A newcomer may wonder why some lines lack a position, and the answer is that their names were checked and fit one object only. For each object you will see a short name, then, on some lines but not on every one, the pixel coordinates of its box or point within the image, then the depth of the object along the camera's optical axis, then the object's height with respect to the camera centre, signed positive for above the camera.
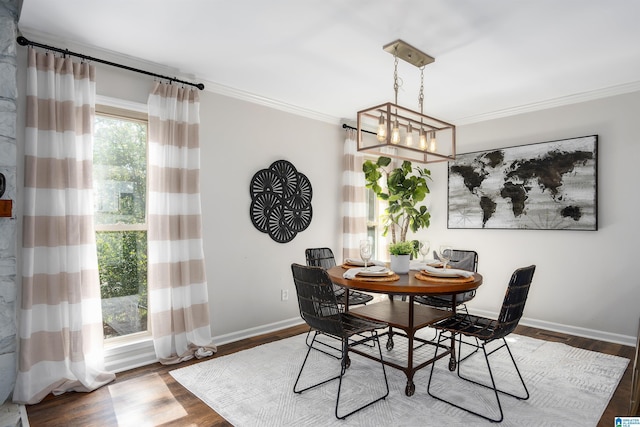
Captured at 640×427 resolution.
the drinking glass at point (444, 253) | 3.00 -0.36
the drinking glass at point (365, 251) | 2.95 -0.32
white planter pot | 3.03 -0.43
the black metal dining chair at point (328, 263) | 3.47 -0.51
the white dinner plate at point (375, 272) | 2.65 -0.44
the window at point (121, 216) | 3.07 -0.04
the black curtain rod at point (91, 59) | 2.56 +1.17
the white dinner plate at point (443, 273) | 2.67 -0.45
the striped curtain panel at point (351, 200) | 4.77 +0.14
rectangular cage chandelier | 2.64 +0.65
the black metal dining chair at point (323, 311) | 2.32 -0.66
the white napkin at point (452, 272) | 2.68 -0.45
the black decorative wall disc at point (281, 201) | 3.95 +0.11
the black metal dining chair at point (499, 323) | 2.30 -0.80
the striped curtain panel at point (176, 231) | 3.14 -0.17
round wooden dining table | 2.42 -0.52
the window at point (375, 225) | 5.40 -0.20
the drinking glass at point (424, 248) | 3.03 -0.31
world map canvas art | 3.88 +0.28
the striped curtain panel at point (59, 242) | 2.55 -0.22
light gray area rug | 2.30 -1.28
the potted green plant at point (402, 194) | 4.77 +0.22
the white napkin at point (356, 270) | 2.65 -0.45
